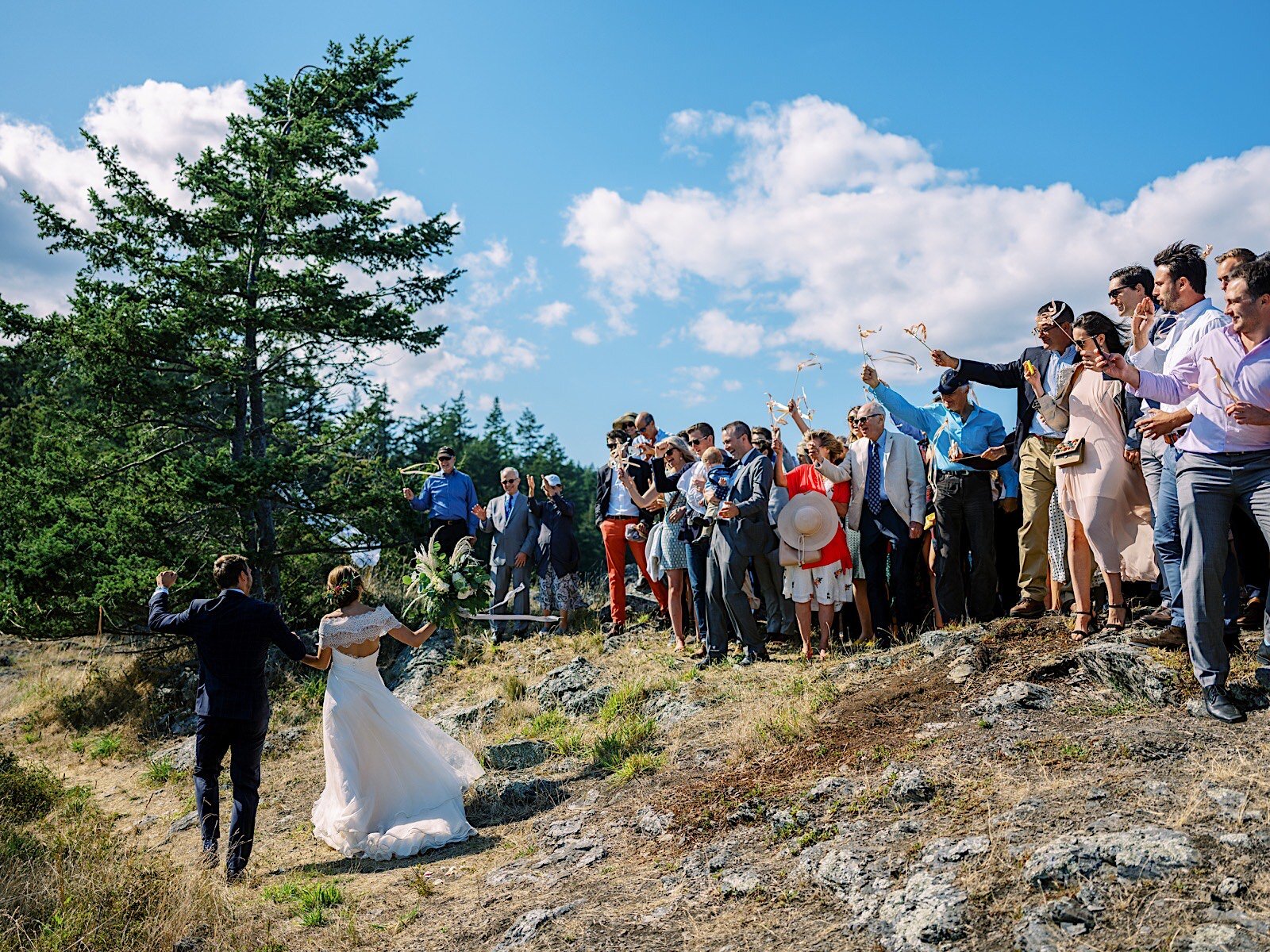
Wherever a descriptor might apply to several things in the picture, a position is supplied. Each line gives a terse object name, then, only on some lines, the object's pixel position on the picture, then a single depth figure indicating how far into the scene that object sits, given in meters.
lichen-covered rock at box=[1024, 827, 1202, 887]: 3.97
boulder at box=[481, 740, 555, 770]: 8.80
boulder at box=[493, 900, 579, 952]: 5.16
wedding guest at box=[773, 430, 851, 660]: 9.09
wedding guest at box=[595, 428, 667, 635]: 11.64
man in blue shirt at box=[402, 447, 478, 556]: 13.61
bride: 7.56
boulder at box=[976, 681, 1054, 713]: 6.15
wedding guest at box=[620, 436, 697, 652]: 10.48
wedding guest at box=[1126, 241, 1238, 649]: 5.79
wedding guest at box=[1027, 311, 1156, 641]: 6.80
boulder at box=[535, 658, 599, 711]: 10.26
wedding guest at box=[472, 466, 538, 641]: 12.98
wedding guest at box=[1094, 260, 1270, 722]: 4.95
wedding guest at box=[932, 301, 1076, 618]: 7.37
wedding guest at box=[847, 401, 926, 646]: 8.95
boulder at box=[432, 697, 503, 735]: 10.56
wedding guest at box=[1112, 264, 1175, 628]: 6.26
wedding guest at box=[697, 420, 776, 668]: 9.40
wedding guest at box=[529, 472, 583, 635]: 12.83
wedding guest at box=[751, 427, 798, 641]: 9.92
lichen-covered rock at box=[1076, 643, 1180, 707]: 5.75
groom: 7.05
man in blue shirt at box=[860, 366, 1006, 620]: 8.27
